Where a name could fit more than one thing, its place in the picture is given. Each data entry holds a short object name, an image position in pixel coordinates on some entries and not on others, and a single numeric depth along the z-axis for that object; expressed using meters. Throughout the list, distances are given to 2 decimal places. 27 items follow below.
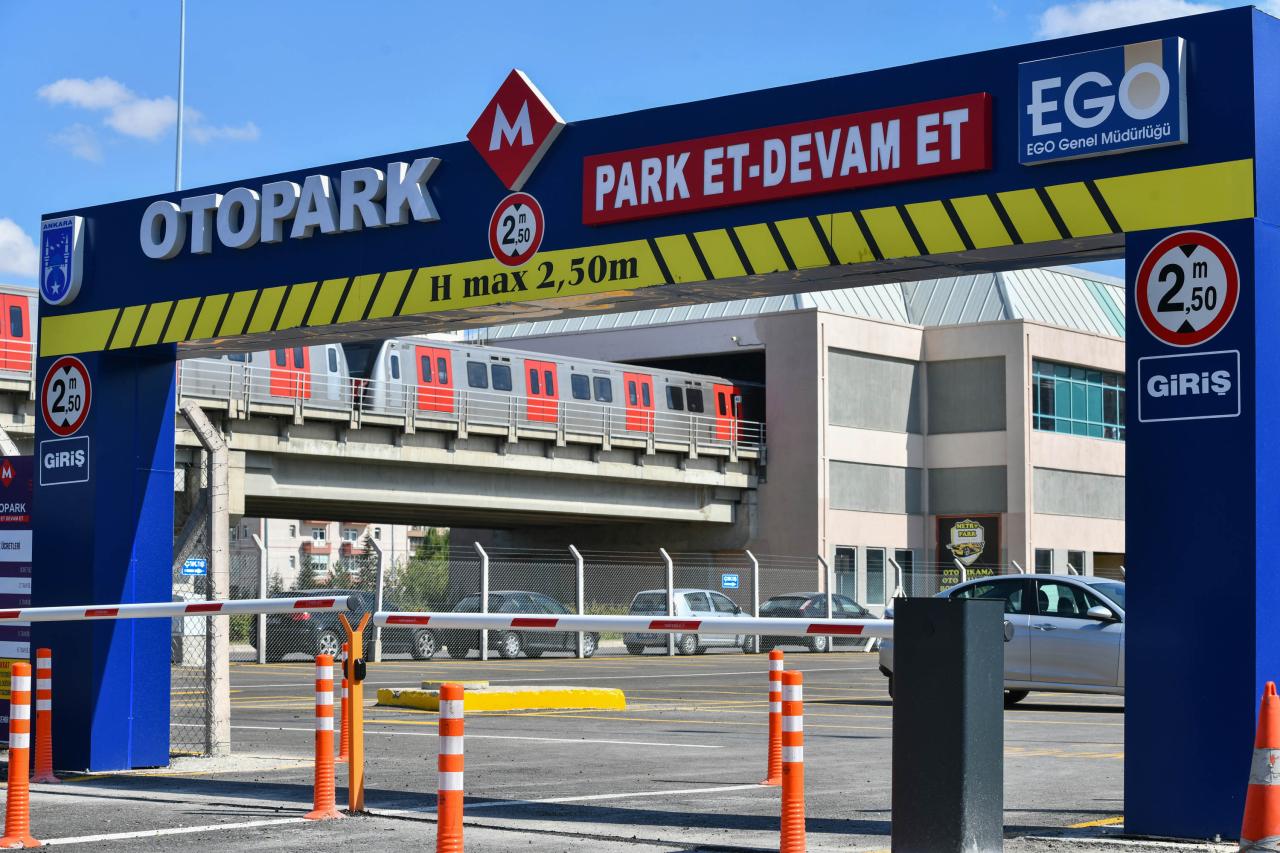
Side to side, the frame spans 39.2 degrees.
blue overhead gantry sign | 8.74
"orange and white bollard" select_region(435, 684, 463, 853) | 7.40
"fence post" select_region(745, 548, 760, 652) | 41.15
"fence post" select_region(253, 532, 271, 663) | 32.12
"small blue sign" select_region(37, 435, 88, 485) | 13.28
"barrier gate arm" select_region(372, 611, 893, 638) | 8.80
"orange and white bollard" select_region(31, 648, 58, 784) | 11.49
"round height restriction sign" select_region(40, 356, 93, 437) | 13.42
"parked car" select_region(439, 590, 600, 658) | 35.31
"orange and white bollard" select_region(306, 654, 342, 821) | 9.68
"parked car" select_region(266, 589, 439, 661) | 33.38
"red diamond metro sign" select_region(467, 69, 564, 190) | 11.44
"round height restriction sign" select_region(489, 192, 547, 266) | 11.40
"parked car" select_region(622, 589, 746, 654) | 39.34
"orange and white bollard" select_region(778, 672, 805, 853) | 7.73
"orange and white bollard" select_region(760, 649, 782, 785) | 11.58
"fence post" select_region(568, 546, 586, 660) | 37.25
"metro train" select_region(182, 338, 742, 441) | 42.28
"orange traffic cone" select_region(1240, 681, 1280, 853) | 8.07
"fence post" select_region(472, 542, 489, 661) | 34.44
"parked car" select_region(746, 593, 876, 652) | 42.50
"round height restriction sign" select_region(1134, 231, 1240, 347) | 8.77
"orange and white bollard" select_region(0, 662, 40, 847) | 8.82
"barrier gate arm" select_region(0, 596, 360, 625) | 10.82
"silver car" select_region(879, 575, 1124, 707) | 18.05
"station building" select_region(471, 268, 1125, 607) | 57.28
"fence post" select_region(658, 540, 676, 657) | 37.78
